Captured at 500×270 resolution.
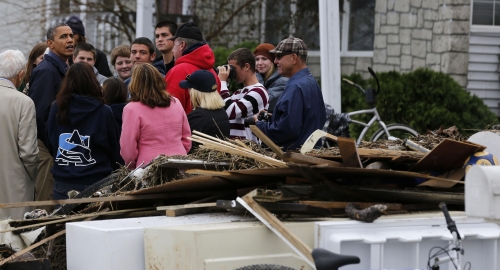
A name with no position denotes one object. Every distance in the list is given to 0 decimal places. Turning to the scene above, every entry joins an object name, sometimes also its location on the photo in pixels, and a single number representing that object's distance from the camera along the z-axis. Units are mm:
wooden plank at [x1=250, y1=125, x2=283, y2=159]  8937
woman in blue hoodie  12594
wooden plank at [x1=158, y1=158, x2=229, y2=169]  10234
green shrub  24328
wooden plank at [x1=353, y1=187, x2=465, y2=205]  8523
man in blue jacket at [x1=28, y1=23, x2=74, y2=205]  13980
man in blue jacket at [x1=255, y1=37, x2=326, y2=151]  13414
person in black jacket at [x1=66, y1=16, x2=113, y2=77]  17266
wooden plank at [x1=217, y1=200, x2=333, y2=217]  7906
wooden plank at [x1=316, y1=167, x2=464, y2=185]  8477
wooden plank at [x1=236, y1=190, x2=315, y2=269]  7258
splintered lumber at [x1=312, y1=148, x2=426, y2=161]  9428
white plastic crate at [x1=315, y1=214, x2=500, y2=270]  7410
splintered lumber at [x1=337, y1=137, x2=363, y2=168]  8719
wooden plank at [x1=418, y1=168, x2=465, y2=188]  8750
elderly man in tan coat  13266
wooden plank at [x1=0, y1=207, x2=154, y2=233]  9484
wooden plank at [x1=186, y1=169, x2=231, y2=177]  9125
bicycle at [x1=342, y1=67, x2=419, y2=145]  21906
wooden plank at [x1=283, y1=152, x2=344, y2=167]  8383
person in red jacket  14281
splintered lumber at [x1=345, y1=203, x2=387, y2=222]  7539
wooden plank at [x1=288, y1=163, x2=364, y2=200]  8367
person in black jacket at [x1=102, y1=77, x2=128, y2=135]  13922
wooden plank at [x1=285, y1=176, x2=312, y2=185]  8867
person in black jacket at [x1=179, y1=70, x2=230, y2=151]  13102
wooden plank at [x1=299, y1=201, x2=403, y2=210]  8055
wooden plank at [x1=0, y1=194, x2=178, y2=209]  9625
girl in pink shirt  12406
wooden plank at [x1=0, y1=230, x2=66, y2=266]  8406
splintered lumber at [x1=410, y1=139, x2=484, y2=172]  8757
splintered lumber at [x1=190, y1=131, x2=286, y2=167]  9258
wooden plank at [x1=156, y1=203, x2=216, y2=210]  8992
